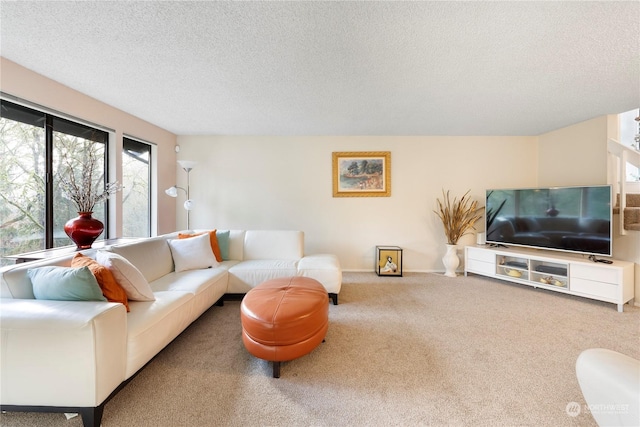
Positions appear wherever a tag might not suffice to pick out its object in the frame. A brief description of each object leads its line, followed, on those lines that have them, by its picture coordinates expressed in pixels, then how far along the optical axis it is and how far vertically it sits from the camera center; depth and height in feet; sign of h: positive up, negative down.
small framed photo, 12.10 -2.75
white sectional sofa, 3.65 -2.34
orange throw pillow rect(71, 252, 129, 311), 4.94 -1.58
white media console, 8.15 -2.55
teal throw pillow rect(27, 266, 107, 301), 4.40 -1.45
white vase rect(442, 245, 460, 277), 11.98 -2.65
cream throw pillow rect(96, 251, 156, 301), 5.35 -1.59
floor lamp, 10.68 +0.99
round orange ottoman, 4.97 -2.55
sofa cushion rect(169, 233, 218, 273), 8.48 -1.64
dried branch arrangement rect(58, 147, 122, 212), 7.39 +0.81
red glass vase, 6.84 -0.58
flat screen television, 8.84 -0.35
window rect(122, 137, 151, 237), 10.43 +1.05
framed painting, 12.82 +2.03
